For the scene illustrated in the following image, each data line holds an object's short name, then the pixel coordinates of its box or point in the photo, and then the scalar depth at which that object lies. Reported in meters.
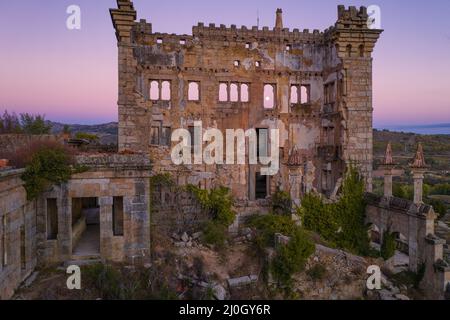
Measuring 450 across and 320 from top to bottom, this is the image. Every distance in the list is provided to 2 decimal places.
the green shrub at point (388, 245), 19.14
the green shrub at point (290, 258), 16.41
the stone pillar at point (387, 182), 20.02
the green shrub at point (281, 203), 20.40
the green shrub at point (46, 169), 14.14
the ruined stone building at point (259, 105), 20.33
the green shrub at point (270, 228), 18.02
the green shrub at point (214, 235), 18.20
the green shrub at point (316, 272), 16.56
